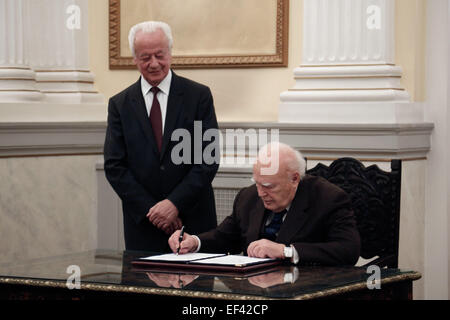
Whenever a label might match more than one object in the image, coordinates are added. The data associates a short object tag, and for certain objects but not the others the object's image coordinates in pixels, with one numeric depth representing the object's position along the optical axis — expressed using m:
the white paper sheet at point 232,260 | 3.61
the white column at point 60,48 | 6.84
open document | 3.60
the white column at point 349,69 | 5.85
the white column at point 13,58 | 6.41
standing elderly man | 4.72
